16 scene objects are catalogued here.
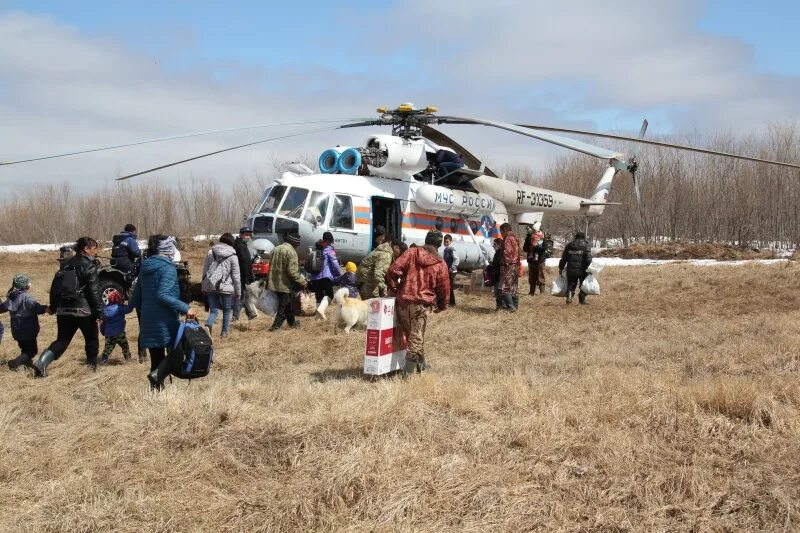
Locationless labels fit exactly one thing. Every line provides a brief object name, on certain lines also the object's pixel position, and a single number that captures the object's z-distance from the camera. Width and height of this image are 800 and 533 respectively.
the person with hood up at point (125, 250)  11.81
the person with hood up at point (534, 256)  14.42
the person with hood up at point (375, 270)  10.77
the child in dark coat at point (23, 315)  8.38
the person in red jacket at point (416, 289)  7.30
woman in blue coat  6.48
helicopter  13.43
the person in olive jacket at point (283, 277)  10.66
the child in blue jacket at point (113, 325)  8.67
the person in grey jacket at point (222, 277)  10.09
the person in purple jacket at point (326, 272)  11.54
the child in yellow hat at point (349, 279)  12.03
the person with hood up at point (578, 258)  13.09
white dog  10.38
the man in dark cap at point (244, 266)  11.20
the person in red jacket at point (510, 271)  12.36
